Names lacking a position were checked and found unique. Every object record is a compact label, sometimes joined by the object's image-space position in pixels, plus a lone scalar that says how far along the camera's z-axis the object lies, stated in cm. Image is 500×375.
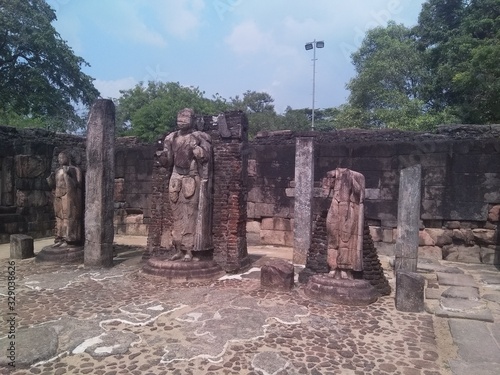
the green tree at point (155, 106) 2519
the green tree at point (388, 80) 2010
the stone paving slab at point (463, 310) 504
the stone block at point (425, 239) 924
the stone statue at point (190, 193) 669
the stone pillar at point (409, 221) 692
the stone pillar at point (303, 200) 805
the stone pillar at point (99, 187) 720
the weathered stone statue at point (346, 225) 555
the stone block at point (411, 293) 517
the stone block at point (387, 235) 953
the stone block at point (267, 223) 1091
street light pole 2479
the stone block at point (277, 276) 584
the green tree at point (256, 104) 3476
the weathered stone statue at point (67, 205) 792
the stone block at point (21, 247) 812
